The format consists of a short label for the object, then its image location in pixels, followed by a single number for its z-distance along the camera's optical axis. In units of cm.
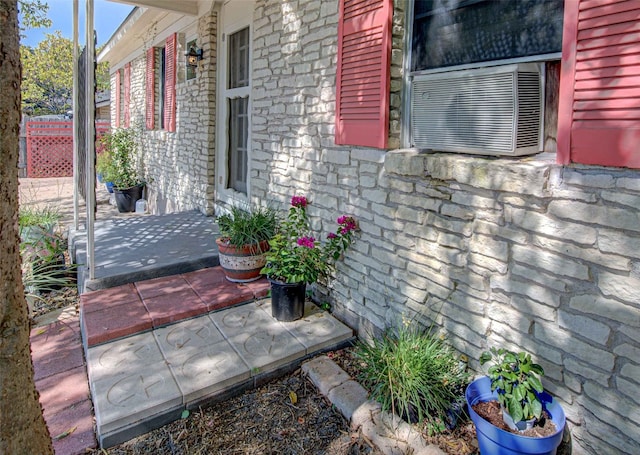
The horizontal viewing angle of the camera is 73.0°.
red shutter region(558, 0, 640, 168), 155
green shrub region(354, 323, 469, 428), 218
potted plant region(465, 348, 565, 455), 174
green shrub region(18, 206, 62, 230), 472
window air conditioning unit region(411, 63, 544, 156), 203
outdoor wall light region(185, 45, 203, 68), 569
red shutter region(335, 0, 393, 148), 269
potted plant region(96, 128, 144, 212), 847
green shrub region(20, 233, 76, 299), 389
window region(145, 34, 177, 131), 761
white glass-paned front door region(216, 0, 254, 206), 475
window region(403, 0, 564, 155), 202
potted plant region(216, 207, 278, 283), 366
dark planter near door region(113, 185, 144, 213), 839
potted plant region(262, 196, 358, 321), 307
